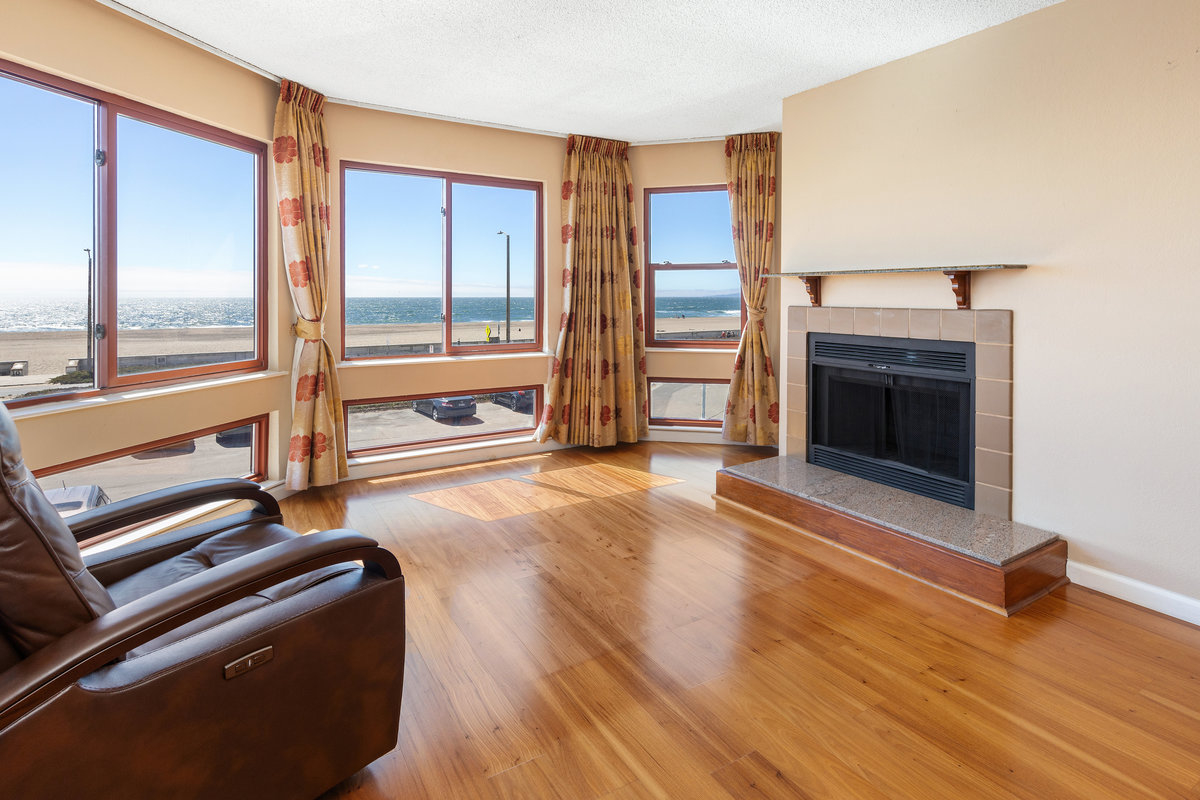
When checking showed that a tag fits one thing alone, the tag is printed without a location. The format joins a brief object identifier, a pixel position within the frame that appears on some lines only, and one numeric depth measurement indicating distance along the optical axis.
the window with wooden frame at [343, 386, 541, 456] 4.98
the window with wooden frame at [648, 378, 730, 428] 5.67
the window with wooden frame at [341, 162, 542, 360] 4.57
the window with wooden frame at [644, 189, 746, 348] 5.41
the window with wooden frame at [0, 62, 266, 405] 2.71
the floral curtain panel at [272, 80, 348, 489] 3.90
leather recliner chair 1.11
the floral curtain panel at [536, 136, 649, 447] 5.13
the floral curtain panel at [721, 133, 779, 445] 5.02
